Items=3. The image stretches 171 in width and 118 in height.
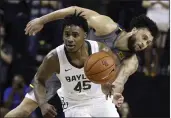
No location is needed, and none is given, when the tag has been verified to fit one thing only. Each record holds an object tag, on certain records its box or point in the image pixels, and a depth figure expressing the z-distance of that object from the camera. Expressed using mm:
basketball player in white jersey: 7544
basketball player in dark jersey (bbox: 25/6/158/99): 8051
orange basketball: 7301
